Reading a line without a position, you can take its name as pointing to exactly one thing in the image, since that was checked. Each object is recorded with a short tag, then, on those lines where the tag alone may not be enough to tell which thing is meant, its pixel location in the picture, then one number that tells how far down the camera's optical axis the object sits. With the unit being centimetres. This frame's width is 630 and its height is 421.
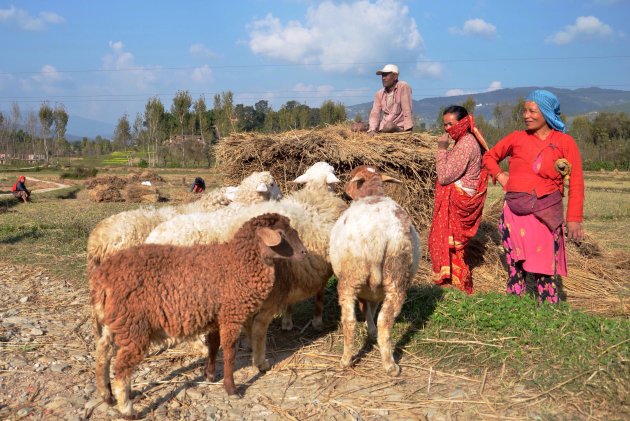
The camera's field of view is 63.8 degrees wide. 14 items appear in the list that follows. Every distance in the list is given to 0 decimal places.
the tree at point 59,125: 7062
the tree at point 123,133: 7606
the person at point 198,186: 1593
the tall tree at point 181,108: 6041
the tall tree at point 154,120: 6219
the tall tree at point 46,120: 6912
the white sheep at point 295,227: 494
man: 848
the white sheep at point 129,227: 566
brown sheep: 392
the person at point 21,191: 2078
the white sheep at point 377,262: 466
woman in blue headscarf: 518
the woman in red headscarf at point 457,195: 625
